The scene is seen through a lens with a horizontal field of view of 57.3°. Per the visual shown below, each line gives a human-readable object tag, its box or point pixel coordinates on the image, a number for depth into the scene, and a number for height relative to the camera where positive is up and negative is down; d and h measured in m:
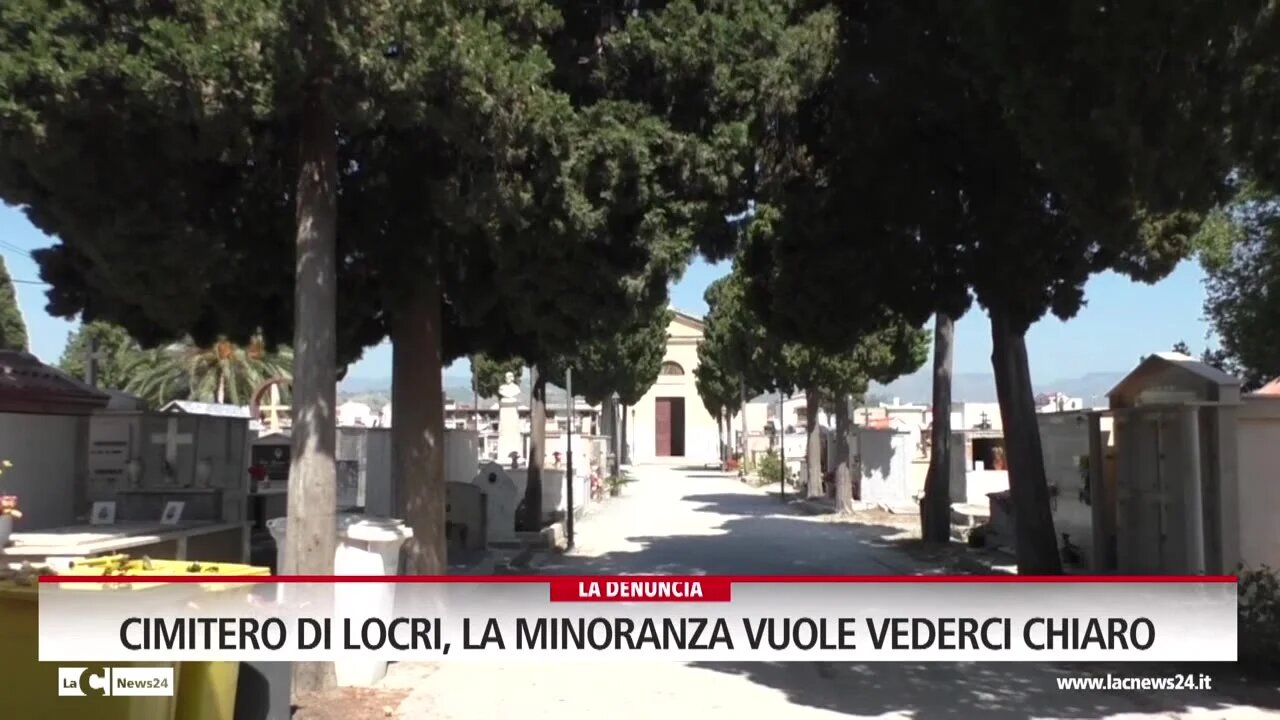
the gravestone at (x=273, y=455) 23.28 -0.32
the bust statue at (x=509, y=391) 34.19 +1.40
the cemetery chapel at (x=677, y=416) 75.44 +1.50
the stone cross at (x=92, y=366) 21.09 +1.36
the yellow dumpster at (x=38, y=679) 5.92 -1.21
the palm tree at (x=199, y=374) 45.84 +2.73
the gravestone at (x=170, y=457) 15.07 -0.22
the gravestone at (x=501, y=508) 20.59 -1.23
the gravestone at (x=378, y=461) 19.33 -0.40
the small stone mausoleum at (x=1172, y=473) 11.02 -0.38
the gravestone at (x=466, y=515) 18.83 -1.23
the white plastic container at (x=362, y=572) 8.99 -1.03
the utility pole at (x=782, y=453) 36.69 -0.48
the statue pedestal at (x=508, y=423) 34.66 +0.49
